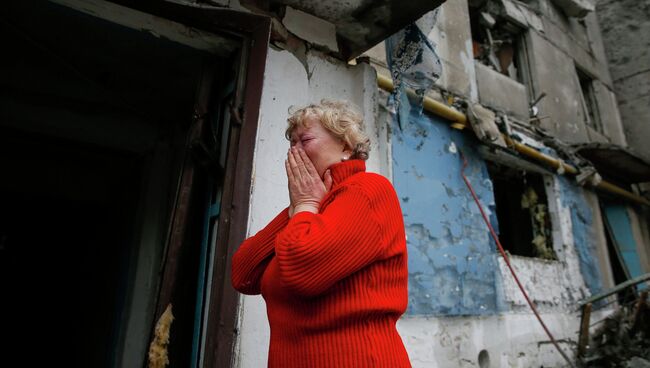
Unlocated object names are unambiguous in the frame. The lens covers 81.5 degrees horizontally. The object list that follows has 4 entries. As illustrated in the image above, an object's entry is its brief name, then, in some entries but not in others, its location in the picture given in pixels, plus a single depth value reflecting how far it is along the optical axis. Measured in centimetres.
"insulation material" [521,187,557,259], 598
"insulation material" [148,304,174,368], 195
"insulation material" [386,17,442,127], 290
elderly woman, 110
